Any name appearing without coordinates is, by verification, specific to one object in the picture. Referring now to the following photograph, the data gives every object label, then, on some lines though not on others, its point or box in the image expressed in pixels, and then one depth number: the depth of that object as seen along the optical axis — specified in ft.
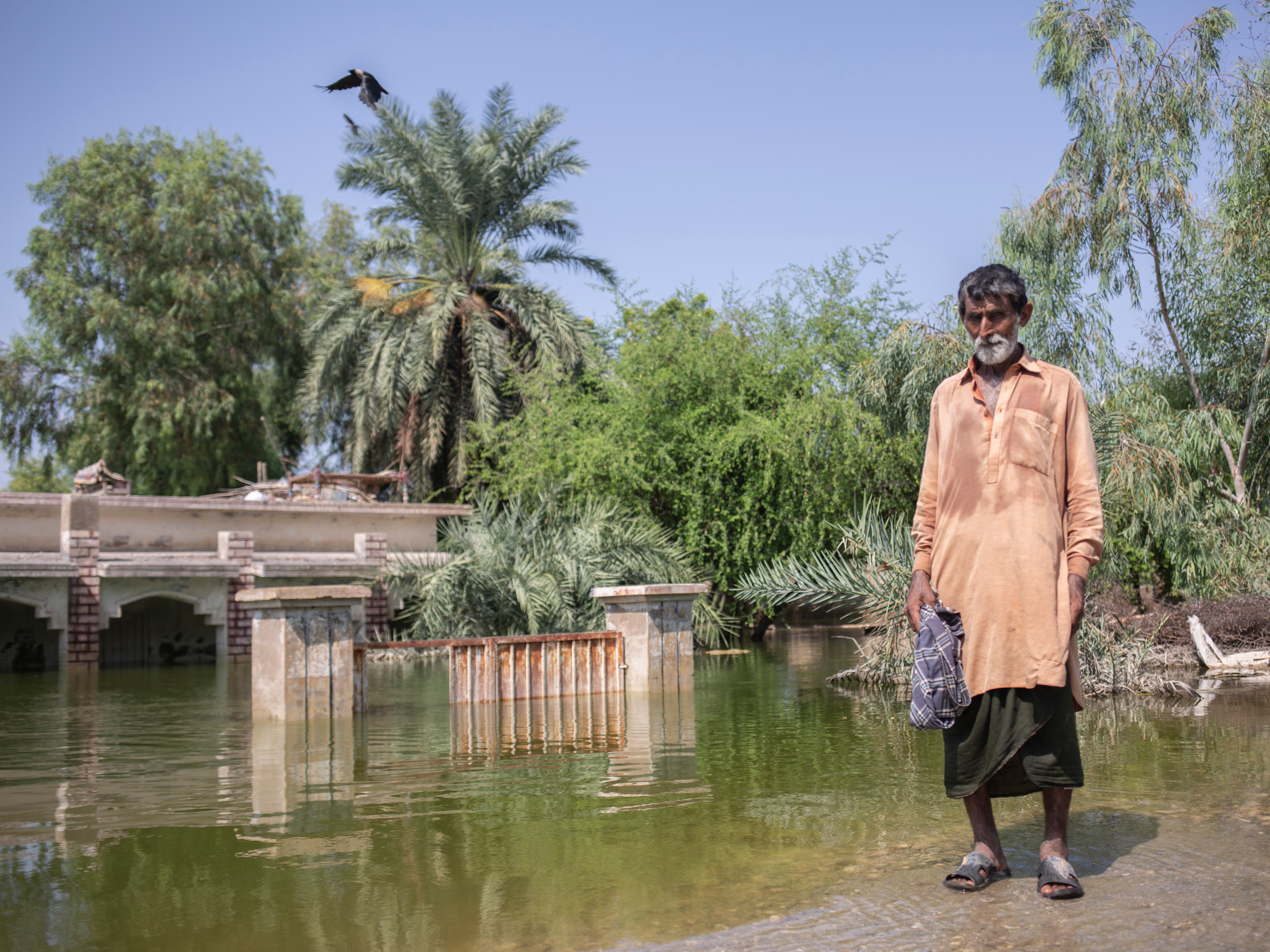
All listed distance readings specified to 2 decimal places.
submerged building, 65.46
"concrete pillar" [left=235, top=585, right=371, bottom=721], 28.99
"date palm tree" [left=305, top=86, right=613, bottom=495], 83.61
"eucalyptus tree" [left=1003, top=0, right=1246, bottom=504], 52.70
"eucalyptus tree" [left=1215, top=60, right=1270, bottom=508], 49.37
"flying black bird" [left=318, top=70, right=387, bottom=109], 57.41
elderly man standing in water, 12.78
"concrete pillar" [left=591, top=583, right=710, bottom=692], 35.04
